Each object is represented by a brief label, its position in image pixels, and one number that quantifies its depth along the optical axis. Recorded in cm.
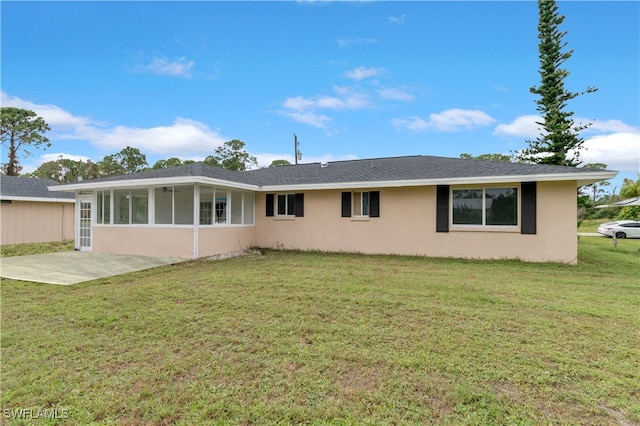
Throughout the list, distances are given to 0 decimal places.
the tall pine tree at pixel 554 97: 1510
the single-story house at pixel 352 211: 889
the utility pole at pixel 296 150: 2059
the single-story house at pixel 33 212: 1372
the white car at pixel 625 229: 1903
